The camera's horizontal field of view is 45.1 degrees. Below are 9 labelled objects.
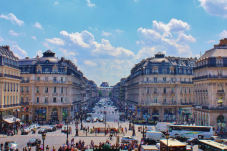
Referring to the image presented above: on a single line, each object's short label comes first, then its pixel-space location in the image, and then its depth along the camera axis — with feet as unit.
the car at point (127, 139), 144.97
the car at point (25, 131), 179.22
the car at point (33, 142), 137.67
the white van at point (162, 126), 169.25
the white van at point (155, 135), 152.46
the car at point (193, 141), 147.33
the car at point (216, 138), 135.92
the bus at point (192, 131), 156.25
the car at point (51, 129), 197.16
